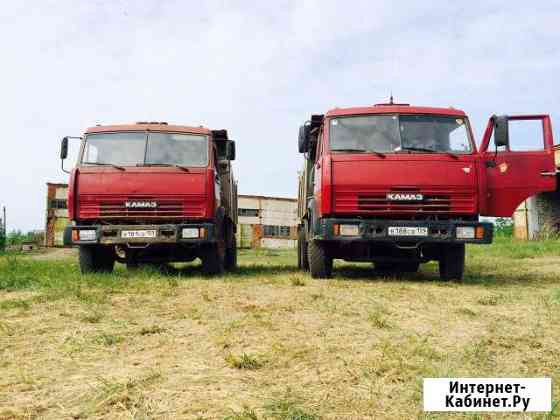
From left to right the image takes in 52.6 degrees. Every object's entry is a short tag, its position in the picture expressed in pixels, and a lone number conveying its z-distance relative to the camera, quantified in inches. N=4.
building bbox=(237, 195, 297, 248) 1110.7
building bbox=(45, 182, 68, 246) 968.3
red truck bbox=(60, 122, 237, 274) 335.0
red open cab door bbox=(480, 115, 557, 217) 302.4
